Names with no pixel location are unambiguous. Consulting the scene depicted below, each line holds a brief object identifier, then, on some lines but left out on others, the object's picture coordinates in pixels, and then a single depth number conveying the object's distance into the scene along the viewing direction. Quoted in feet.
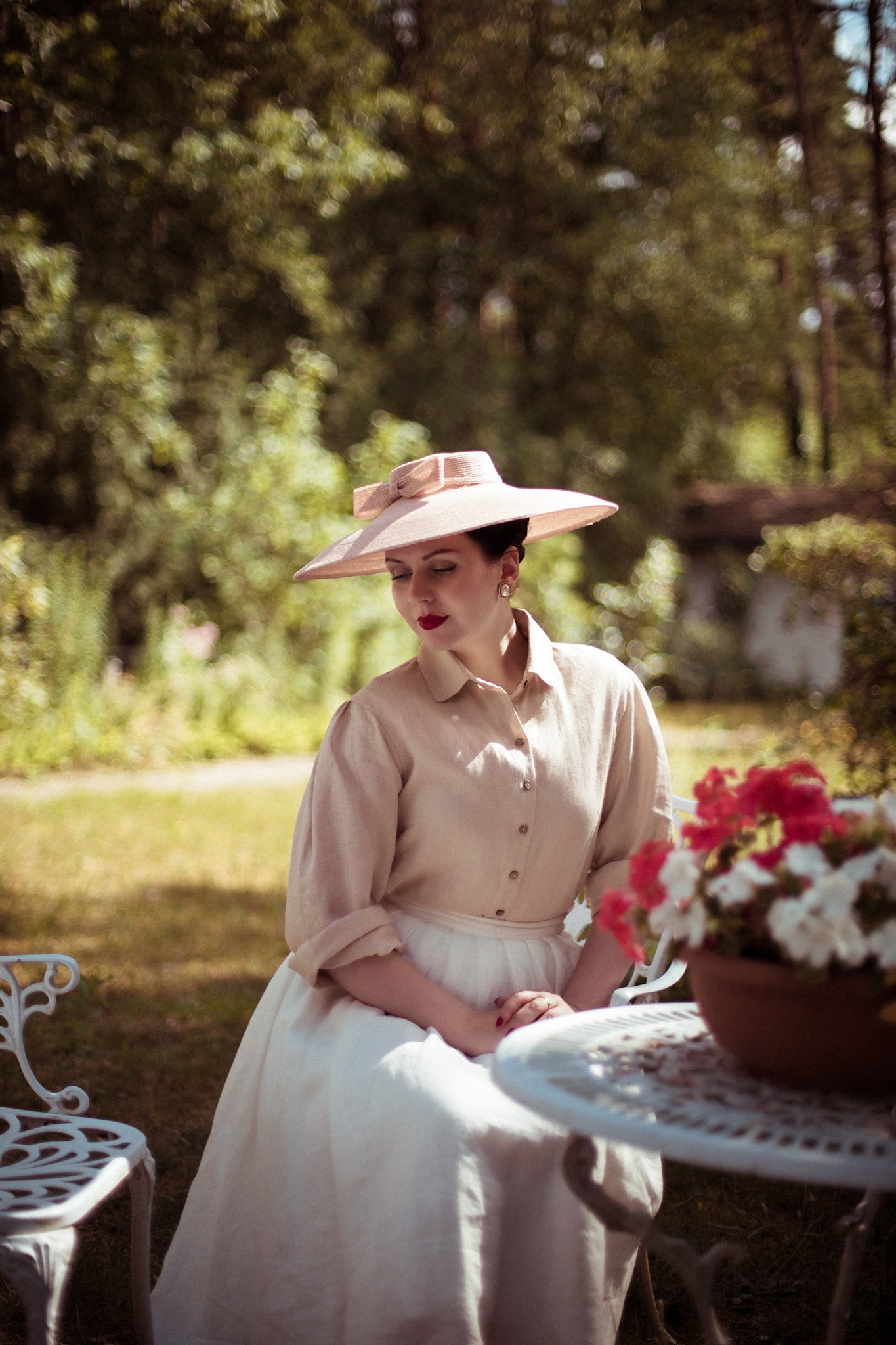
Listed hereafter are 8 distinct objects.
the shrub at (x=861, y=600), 17.11
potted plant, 4.58
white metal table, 4.37
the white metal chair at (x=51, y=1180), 5.66
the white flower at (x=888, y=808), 4.94
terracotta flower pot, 4.72
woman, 5.99
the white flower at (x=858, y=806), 5.08
